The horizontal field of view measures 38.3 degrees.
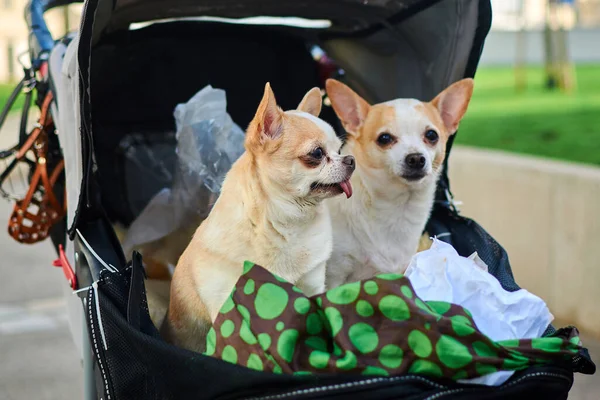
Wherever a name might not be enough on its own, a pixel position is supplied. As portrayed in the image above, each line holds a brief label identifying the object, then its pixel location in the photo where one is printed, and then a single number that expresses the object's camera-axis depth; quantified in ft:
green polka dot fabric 4.78
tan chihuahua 5.94
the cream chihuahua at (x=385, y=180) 7.25
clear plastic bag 8.14
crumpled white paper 5.35
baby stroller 5.04
